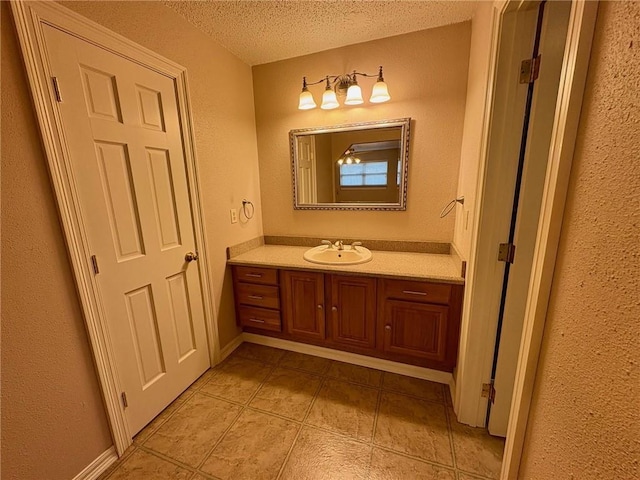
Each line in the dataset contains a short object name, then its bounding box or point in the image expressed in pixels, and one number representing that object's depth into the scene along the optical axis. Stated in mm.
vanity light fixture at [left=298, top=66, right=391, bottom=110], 1814
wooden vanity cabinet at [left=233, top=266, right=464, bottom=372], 1656
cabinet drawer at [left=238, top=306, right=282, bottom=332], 2090
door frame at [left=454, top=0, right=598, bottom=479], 515
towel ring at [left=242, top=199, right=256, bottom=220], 2230
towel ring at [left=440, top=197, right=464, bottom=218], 1929
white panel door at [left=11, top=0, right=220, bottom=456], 974
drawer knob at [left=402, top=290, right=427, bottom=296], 1650
